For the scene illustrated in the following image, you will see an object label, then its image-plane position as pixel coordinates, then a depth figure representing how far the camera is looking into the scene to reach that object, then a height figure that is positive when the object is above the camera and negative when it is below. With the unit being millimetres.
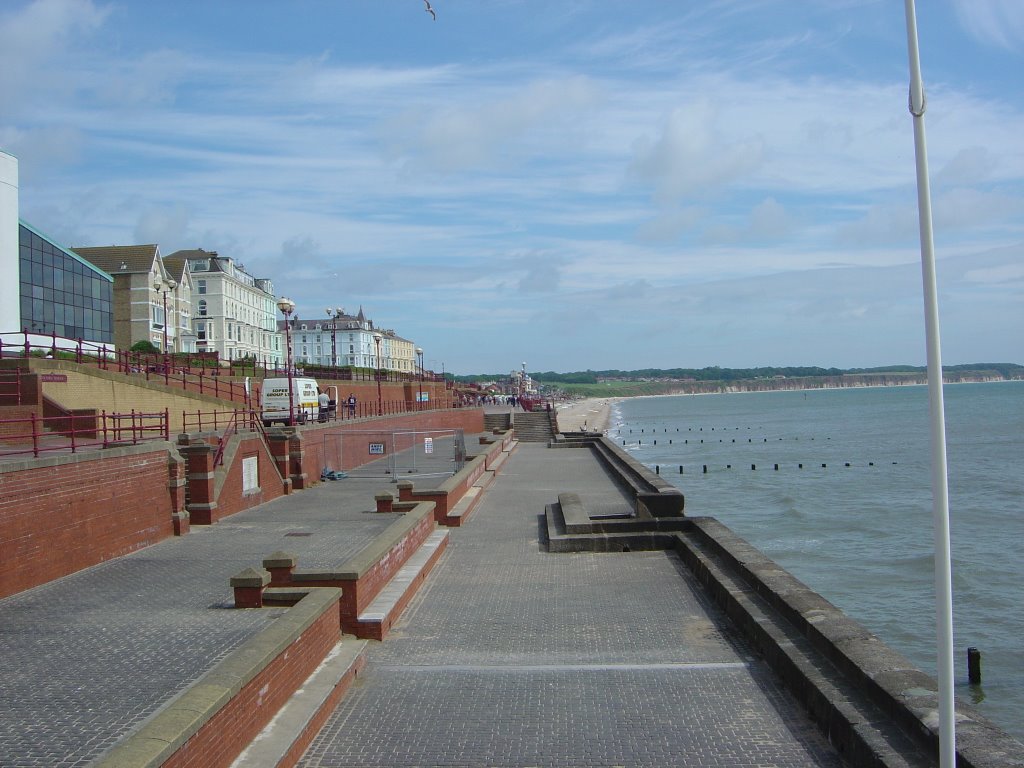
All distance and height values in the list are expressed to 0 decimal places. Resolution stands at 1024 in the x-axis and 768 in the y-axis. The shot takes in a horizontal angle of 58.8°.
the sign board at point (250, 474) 20372 -1527
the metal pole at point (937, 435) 5297 -301
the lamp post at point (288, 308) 27438 +2987
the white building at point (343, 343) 131875 +9120
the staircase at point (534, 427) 55988 -1885
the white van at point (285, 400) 33156 +212
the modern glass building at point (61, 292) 41688 +6059
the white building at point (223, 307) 86562 +10144
